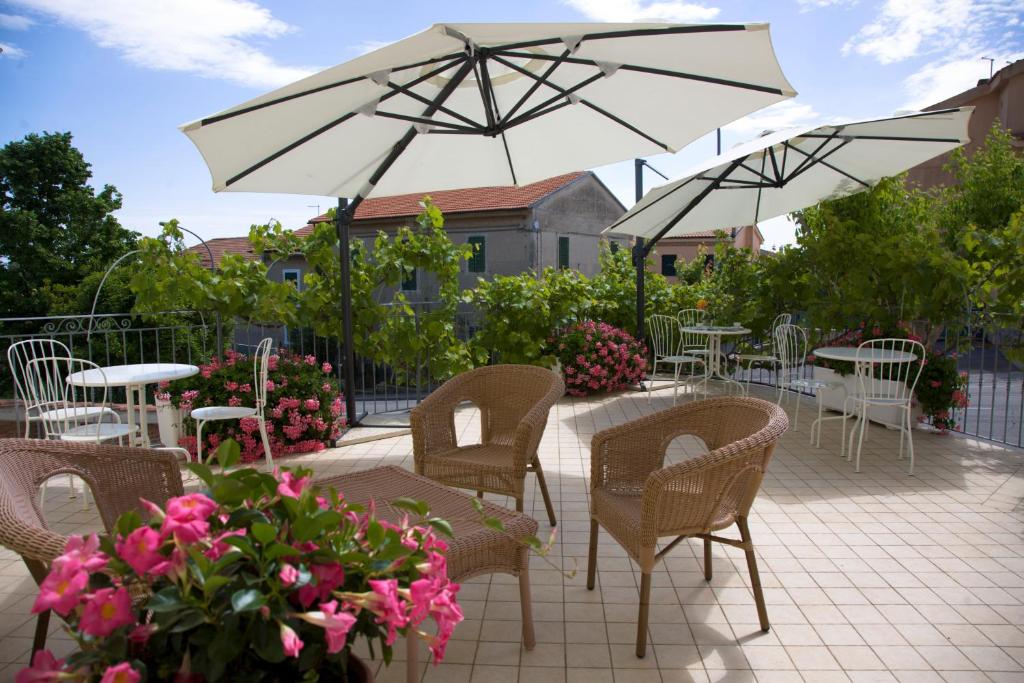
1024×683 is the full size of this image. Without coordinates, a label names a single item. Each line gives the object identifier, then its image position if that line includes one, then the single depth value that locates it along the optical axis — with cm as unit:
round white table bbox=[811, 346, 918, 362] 445
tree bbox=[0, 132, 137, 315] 1756
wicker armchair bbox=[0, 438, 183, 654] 164
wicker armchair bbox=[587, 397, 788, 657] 216
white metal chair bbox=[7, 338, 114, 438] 372
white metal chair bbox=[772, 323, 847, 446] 509
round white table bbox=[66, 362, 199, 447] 363
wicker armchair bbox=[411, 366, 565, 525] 297
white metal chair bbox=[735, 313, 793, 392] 645
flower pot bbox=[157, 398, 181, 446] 482
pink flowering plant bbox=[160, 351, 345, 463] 481
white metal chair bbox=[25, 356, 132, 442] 356
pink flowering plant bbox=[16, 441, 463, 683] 87
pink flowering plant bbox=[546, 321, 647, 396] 711
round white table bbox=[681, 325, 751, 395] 659
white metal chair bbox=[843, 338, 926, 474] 446
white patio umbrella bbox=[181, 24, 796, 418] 291
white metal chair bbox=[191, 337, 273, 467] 427
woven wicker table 207
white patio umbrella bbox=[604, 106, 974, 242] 485
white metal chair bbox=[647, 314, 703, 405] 757
